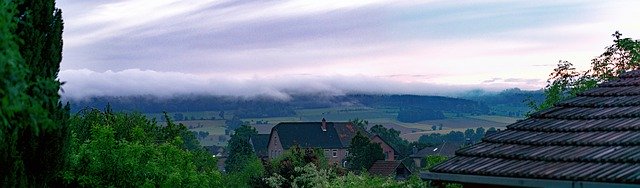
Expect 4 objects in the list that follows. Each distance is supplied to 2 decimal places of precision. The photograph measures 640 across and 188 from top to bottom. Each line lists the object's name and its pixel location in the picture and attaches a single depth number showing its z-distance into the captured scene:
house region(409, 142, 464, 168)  127.66
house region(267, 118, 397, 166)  112.22
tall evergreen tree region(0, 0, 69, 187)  15.76
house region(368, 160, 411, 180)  78.03
